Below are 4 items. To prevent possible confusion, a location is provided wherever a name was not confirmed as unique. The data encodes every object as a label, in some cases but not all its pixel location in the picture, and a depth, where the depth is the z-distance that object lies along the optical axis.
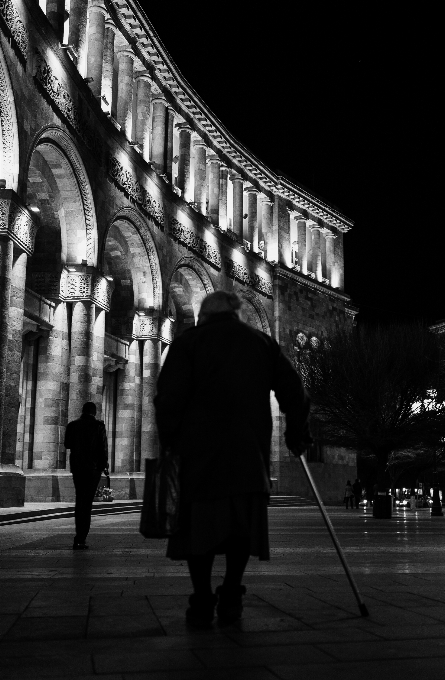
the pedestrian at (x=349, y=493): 35.38
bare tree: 28.89
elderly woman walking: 4.70
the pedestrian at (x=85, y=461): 10.02
